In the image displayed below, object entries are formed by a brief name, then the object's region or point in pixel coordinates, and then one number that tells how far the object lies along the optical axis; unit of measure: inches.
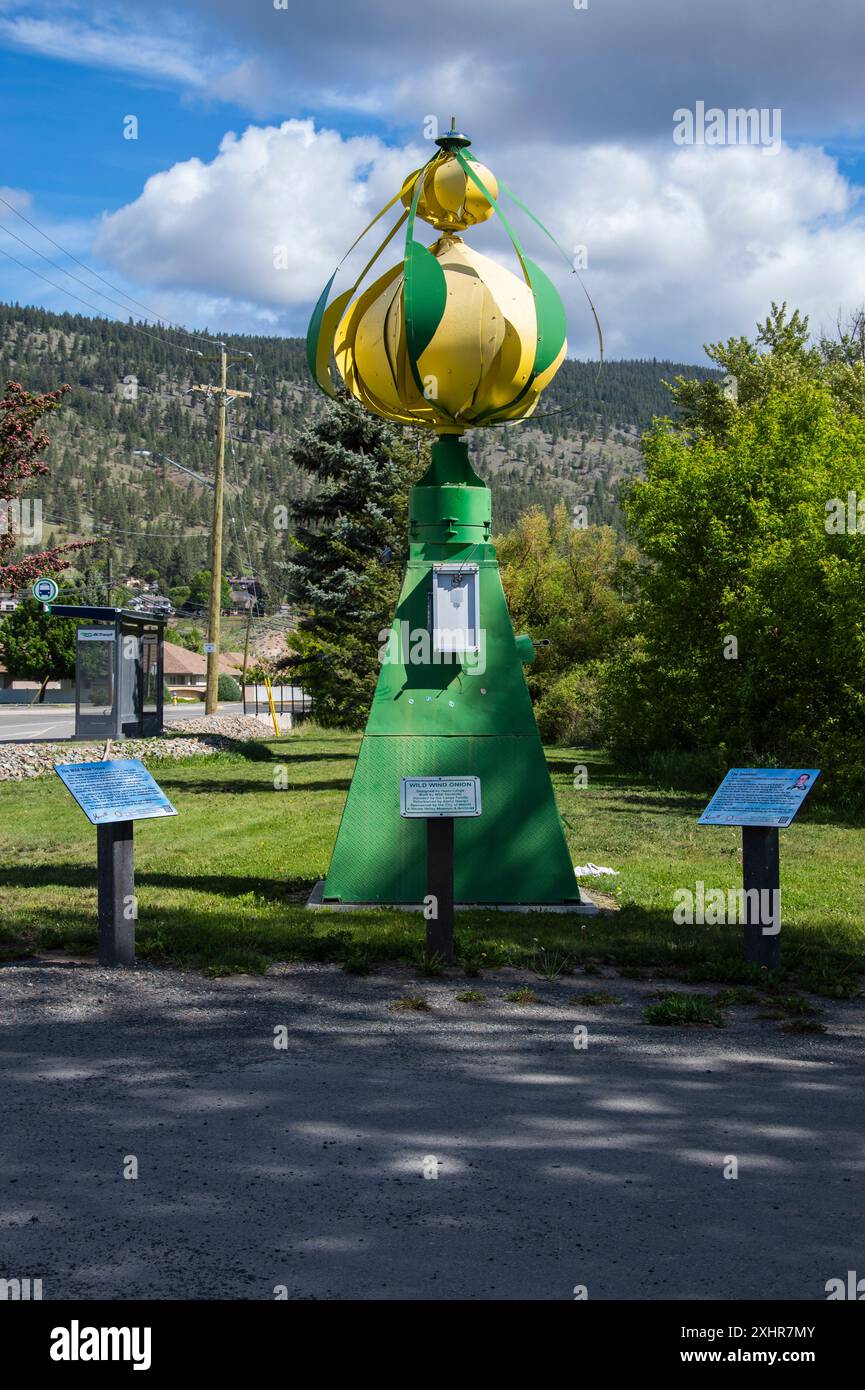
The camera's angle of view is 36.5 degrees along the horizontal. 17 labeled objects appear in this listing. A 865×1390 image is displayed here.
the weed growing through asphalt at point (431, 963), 284.0
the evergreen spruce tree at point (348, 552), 998.4
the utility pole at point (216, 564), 1318.9
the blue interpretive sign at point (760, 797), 288.2
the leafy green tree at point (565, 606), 1305.4
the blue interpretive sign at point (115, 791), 279.1
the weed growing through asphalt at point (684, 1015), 250.1
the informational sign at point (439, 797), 297.4
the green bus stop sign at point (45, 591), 1029.7
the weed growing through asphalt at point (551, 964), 286.0
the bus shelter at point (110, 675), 1092.5
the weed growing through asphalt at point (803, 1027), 246.1
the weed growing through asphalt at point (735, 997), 266.2
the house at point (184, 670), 4338.1
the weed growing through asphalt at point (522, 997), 263.6
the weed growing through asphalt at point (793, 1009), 257.4
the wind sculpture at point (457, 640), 355.3
